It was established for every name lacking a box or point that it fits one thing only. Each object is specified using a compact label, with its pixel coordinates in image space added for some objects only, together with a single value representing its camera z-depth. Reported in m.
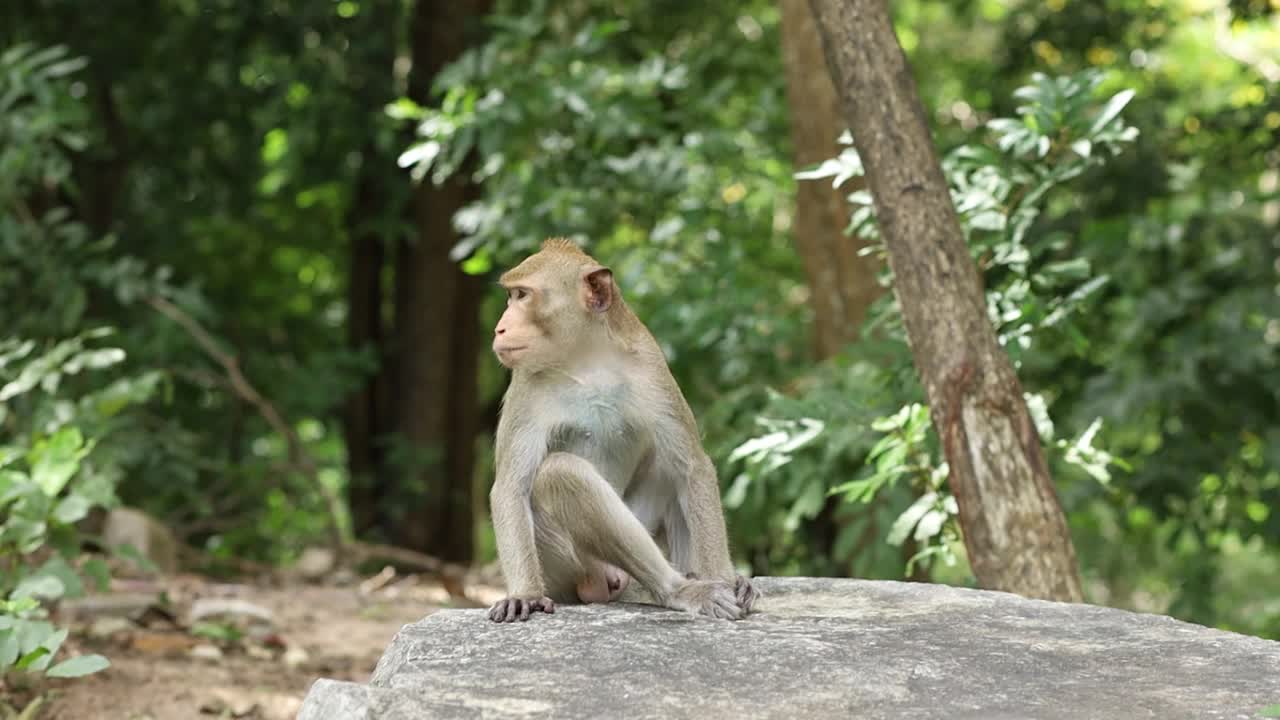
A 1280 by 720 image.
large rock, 3.23
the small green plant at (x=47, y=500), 4.60
